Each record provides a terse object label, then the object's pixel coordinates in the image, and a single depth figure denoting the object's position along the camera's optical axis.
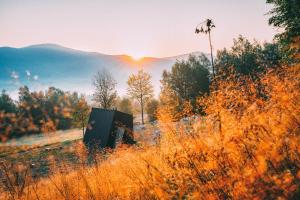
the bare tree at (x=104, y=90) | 47.94
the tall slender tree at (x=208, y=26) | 8.61
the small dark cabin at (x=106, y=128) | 23.48
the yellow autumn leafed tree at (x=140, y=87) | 47.47
